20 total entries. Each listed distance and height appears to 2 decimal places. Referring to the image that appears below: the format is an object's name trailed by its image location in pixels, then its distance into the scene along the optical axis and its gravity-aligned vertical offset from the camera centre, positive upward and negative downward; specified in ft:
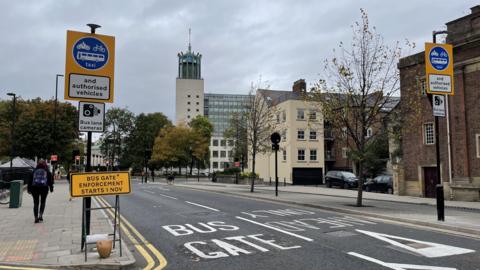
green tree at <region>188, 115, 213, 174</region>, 227.61 +16.17
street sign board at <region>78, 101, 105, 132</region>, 25.38 +3.14
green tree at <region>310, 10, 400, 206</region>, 57.11 +9.80
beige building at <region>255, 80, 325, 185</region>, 173.27 +6.93
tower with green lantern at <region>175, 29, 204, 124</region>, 432.25 +74.91
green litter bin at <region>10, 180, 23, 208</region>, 53.42 -4.15
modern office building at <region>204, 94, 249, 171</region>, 533.55 +78.56
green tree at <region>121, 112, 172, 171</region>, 278.67 +19.32
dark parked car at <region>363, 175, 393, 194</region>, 100.03 -5.16
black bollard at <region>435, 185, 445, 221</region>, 38.78 -4.00
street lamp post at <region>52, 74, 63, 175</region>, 133.18 +11.61
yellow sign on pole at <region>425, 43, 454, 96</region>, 41.60 +10.23
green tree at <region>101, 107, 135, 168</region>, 293.64 +29.56
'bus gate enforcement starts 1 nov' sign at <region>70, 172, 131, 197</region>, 23.52 -1.17
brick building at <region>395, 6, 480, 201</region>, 73.10 +7.52
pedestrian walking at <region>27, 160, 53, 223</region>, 37.47 -1.86
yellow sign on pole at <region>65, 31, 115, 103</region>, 25.41 +6.42
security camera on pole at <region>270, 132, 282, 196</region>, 79.15 +5.21
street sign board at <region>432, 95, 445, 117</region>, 41.53 +6.32
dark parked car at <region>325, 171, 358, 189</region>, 123.13 -4.78
